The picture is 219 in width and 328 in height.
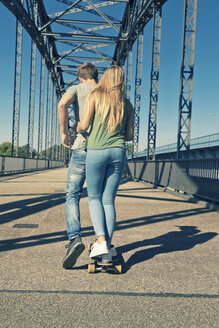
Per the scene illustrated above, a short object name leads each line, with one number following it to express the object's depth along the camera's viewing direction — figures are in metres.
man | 3.06
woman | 2.87
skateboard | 2.81
